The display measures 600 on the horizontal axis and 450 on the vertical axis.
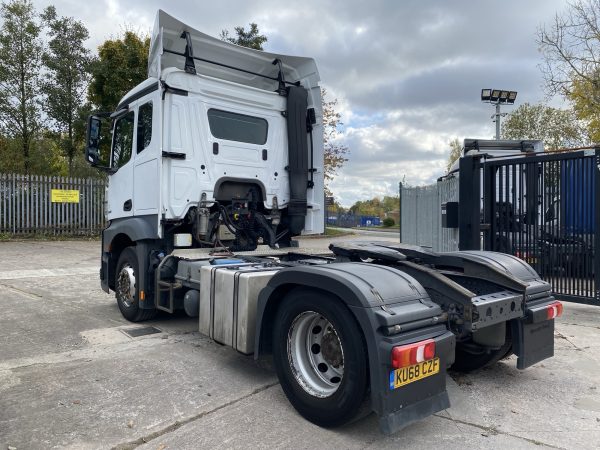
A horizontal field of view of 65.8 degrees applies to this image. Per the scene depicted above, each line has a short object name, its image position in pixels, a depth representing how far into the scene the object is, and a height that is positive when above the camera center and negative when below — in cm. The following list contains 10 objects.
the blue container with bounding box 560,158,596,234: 620 +32
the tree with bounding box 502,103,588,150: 2141 +476
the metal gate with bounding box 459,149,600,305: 621 +9
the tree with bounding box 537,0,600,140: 1675 +502
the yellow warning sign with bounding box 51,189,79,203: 1725 +99
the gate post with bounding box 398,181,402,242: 1492 +91
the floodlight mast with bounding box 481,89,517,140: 1883 +502
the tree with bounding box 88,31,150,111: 1964 +648
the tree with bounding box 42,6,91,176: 2033 +670
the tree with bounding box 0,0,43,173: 1970 +650
